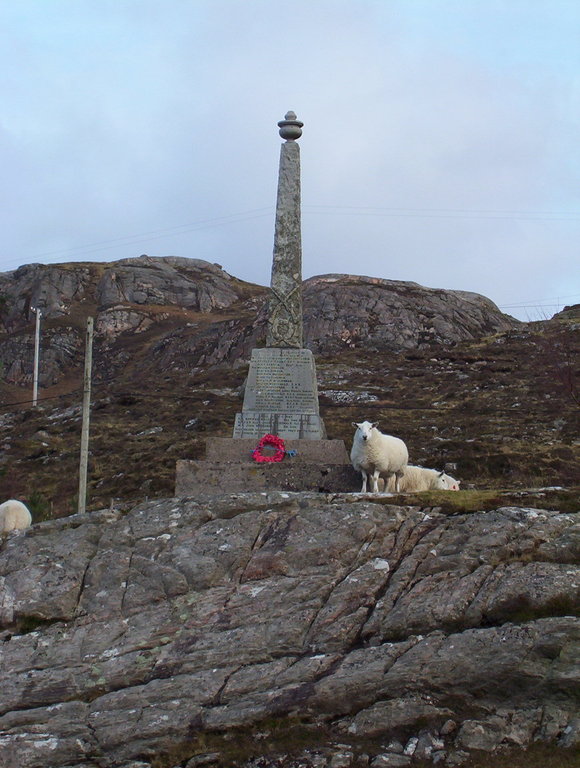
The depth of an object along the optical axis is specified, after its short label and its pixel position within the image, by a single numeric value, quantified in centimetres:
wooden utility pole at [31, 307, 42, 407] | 6607
